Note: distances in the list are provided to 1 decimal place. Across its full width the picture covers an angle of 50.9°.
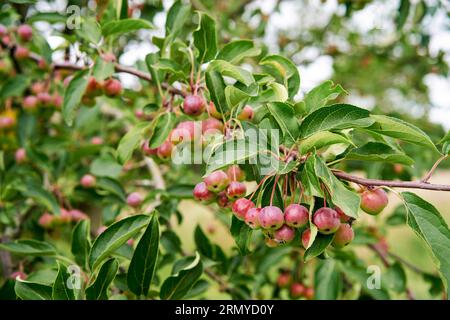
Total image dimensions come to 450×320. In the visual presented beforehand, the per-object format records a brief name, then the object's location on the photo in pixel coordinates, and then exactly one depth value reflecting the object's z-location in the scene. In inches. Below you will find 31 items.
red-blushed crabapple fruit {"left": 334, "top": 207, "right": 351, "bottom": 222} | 34.5
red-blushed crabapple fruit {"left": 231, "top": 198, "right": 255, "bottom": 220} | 35.9
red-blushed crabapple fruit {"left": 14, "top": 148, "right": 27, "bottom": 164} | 71.7
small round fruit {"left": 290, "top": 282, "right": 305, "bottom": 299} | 69.3
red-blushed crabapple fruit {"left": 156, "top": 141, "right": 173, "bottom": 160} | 44.0
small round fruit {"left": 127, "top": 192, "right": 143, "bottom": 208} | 57.1
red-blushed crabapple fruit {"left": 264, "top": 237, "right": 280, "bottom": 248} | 37.6
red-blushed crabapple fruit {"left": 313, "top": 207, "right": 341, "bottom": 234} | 32.5
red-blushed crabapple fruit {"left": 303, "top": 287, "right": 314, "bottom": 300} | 68.3
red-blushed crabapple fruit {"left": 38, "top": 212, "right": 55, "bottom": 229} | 64.4
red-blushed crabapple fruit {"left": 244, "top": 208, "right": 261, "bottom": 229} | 34.5
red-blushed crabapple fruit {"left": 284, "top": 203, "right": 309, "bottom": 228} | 33.8
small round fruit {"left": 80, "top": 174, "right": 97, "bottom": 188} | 67.3
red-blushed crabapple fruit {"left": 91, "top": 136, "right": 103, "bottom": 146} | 80.5
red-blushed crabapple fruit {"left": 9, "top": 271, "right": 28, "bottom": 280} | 52.0
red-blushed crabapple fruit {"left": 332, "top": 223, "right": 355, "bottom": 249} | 35.0
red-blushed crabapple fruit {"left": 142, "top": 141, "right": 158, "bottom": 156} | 45.6
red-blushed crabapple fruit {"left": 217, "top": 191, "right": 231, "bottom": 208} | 40.1
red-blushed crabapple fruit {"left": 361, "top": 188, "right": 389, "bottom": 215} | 35.1
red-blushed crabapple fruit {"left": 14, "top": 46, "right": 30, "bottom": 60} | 63.8
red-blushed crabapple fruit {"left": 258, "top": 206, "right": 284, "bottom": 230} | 33.7
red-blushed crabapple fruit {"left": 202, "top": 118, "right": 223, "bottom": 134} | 40.4
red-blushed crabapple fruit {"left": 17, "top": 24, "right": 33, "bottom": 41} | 62.6
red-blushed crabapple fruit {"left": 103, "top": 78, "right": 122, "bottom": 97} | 51.6
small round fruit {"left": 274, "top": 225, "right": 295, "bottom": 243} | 34.8
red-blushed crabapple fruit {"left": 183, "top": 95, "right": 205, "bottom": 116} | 40.8
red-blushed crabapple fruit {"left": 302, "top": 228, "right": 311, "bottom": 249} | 34.2
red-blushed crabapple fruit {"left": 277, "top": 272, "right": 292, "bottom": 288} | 71.3
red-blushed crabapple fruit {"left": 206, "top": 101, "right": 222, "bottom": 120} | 41.2
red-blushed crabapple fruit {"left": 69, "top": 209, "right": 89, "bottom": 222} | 66.6
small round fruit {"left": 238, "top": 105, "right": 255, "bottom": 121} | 40.7
